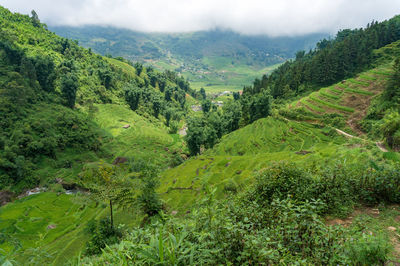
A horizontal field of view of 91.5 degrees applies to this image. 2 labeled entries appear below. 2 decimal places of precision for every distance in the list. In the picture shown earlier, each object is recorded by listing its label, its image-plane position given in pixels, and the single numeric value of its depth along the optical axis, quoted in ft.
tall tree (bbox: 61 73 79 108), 247.09
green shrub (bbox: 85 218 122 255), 54.49
